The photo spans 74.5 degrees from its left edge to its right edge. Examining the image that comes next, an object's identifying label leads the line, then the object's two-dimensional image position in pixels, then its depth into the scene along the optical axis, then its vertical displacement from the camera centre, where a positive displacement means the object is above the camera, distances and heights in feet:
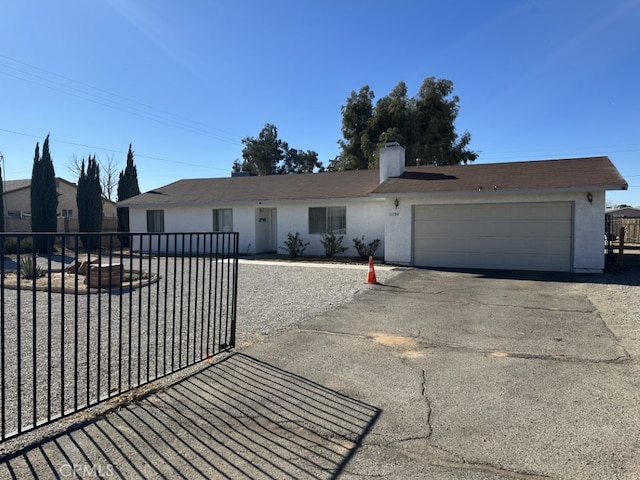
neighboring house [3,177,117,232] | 101.30 +5.77
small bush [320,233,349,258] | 60.64 -2.05
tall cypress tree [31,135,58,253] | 81.15 +7.21
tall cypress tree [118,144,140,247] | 104.63 +12.36
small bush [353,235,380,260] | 58.34 -2.22
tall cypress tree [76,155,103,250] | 88.33 +6.59
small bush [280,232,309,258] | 63.48 -2.03
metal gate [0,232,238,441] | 12.09 -5.33
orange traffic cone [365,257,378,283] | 38.78 -4.09
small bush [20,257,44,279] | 41.34 -4.05
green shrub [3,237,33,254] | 65.82 -2.55
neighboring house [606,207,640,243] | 84.31 +0.78
